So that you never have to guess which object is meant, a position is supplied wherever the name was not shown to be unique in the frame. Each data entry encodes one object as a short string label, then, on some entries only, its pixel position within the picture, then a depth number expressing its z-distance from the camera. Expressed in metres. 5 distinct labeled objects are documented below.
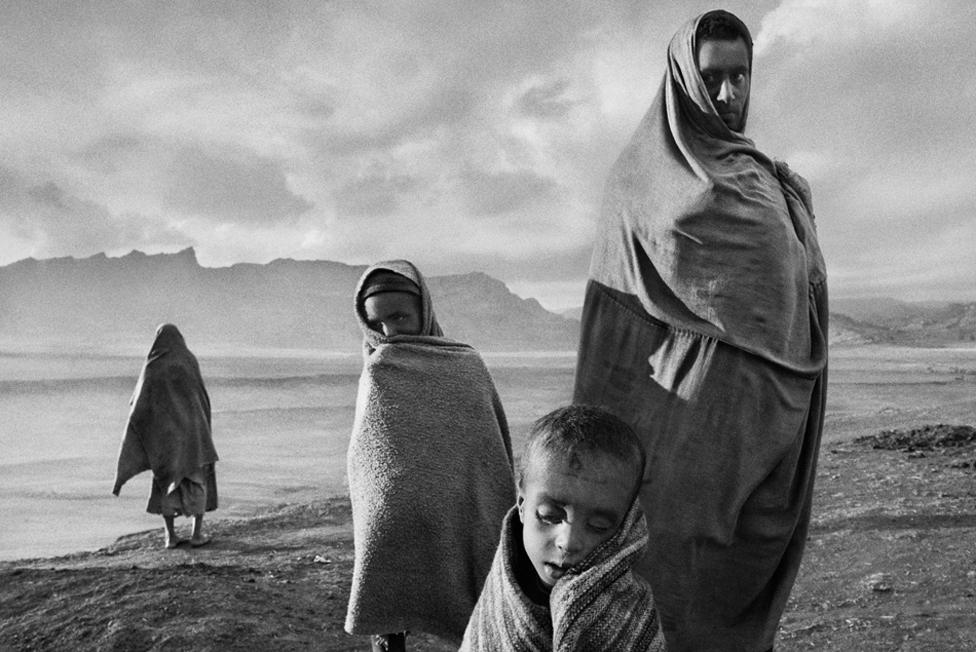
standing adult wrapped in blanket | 2.17
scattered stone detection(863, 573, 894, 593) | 4.61
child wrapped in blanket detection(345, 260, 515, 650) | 3.14
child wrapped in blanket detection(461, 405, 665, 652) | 1.49
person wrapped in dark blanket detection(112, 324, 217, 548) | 7.98
